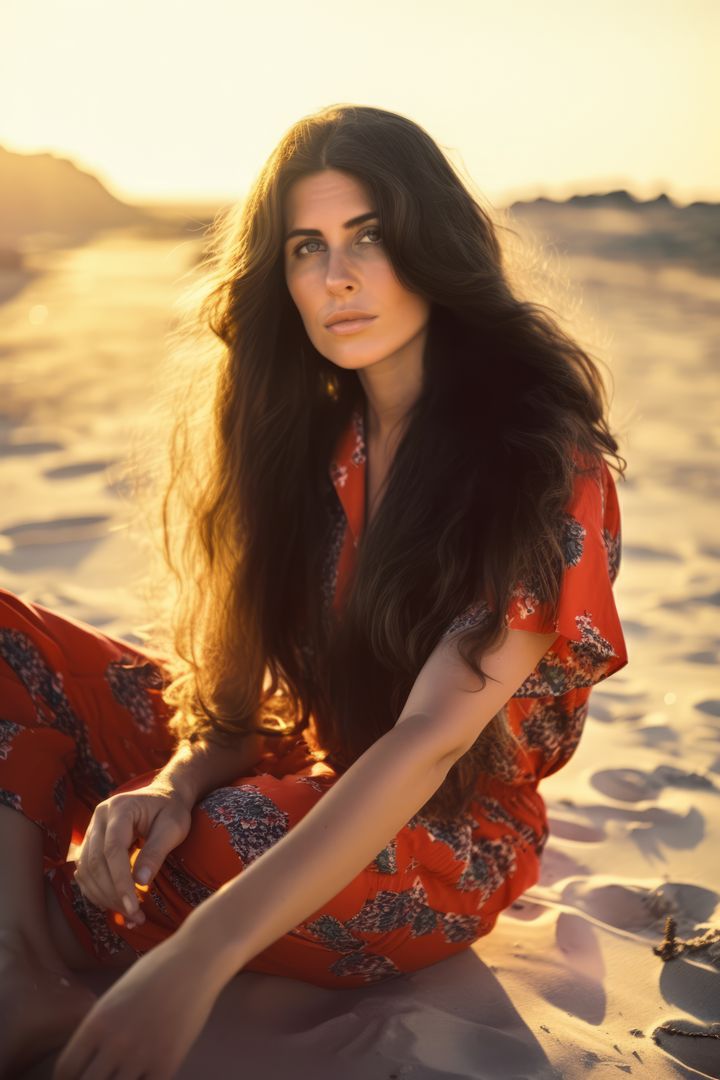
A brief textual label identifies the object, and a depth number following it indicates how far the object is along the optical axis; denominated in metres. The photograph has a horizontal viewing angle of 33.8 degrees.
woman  1.81
